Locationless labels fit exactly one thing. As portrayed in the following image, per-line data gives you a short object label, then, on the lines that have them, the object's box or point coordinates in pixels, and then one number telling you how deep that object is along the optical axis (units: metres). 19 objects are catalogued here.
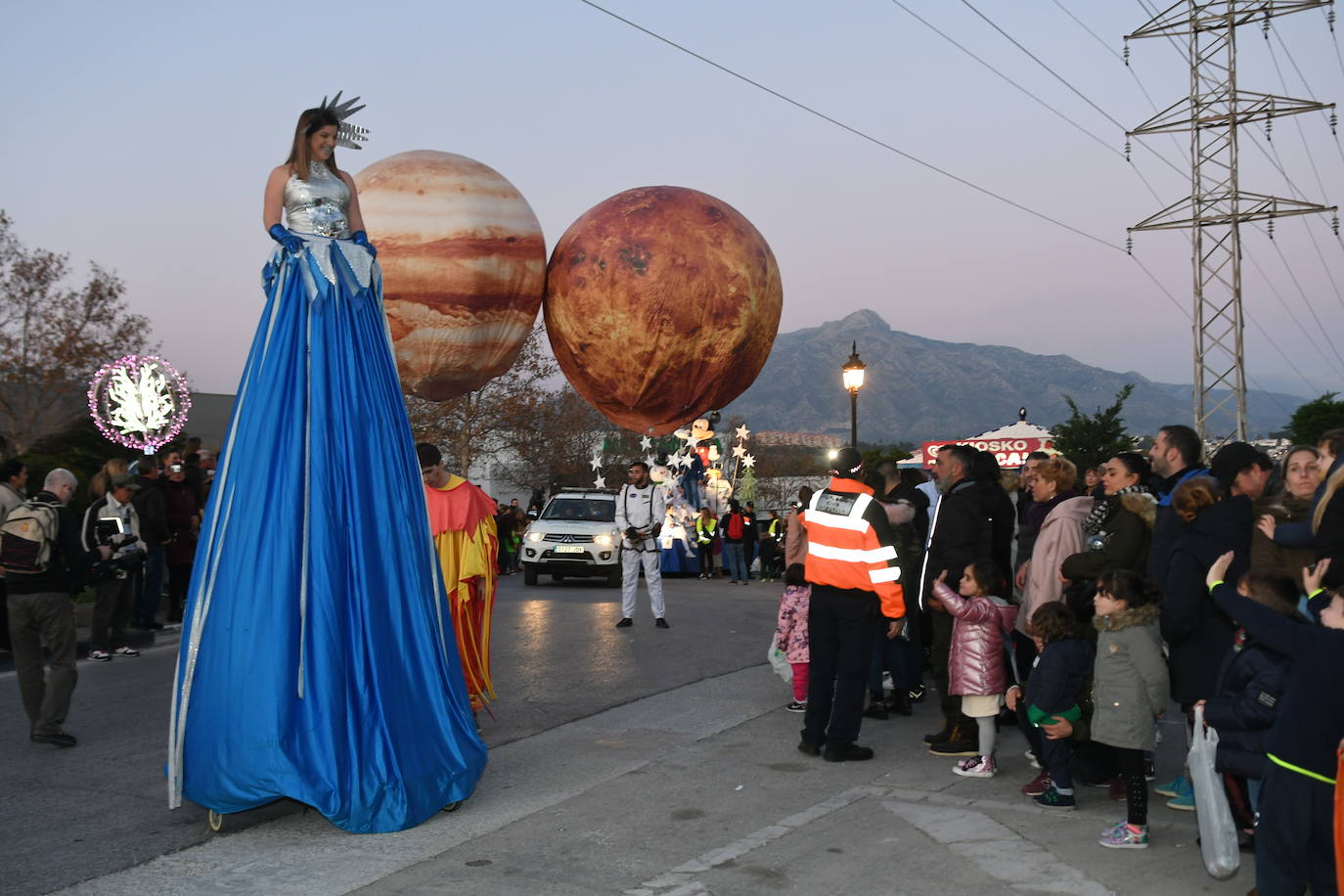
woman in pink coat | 7.05
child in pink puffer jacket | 6.75
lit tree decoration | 22.34
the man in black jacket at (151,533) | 12.38
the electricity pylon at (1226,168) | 30.50
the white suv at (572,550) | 20.00
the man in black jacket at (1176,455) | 6.90
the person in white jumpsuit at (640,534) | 13.37
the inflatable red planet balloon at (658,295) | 6.61
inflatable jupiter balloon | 6.37
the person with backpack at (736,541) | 22.11
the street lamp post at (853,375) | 19.64
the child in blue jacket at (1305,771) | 4.16
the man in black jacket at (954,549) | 7.30
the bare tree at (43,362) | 31.66
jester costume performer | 7.93
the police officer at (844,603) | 7.07
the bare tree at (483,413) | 39.06
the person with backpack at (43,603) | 7.50
